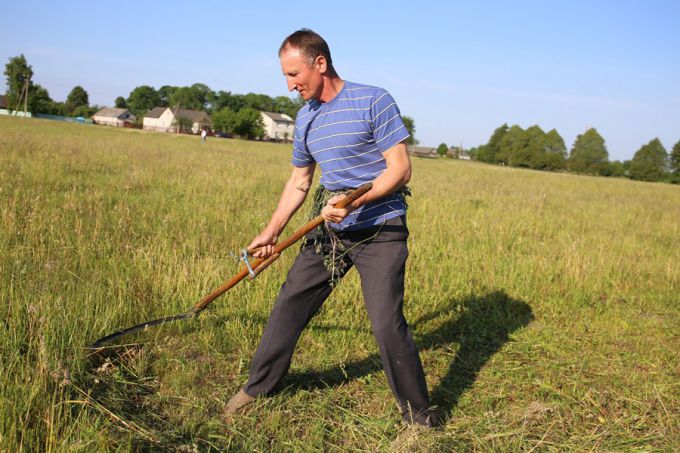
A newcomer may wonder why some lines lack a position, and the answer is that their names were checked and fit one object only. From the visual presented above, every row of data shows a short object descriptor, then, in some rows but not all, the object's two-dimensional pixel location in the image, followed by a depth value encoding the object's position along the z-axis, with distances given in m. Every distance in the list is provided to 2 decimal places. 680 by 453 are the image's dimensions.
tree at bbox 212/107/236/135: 85.56
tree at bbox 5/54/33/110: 83.12
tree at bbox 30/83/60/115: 84.88
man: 2.64
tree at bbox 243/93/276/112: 121.69
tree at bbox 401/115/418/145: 96.39
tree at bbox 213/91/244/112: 120.75
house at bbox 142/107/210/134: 98.44
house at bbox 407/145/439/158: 113.64
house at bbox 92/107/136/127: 107.04
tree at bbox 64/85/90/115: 123.12
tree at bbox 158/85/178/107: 131.00
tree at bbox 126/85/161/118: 129.00
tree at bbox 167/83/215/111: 124.06
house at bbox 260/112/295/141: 109.06
